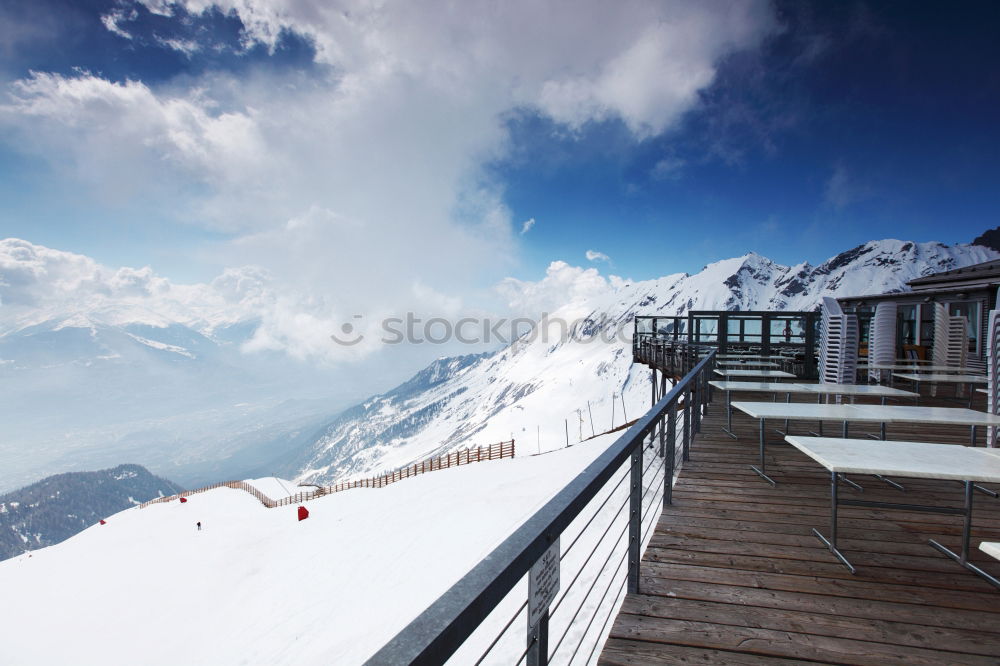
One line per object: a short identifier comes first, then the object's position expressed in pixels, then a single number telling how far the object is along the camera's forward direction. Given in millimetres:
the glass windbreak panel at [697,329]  16703
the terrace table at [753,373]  7754
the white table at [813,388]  5801
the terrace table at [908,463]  2590
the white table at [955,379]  7266
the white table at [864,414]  4082
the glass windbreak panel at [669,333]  14703
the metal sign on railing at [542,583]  1201
